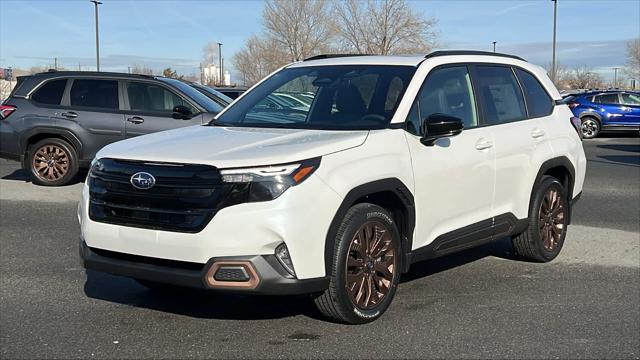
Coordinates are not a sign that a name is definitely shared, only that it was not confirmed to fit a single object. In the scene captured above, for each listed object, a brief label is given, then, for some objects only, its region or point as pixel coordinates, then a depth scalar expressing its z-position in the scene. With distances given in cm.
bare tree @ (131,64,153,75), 6558
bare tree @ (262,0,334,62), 4331
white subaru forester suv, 395
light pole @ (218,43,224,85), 6638
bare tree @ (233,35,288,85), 4522
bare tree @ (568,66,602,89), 7612
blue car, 2298
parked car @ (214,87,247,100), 1878
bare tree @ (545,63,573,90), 7485
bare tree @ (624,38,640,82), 6469
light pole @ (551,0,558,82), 4059
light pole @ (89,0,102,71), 4031
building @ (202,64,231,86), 7390
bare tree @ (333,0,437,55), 3953
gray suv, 1080
